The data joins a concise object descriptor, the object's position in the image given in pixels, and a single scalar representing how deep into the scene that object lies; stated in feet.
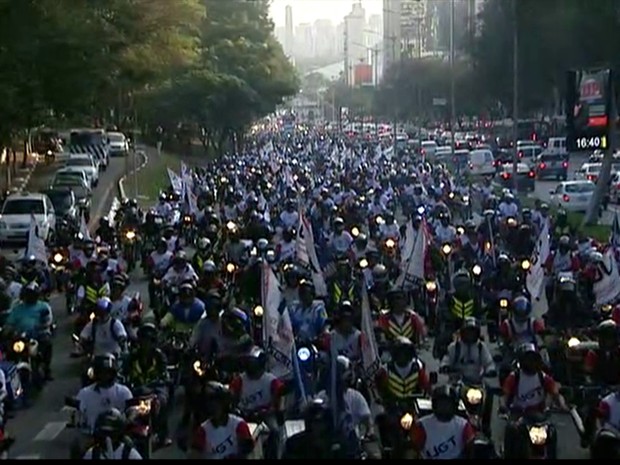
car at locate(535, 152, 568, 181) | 202.90
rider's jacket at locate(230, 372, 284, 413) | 38.47
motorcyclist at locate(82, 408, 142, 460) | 31.53
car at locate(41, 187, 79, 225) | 129.29
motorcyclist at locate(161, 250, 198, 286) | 62.51
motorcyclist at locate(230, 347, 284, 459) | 38.22
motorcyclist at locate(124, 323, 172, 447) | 44.45
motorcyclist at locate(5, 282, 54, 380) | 55.14
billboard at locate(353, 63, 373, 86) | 592.93
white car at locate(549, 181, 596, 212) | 143.03
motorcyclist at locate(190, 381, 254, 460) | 32.42
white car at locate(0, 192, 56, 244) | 118.52
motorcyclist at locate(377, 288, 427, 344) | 49.24
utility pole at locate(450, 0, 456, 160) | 215.72
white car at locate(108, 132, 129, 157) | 240.16
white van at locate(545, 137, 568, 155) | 223.10
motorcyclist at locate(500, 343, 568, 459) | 39.29
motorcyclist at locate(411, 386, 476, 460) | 32.50
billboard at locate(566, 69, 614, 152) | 107.96
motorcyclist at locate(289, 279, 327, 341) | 50.06
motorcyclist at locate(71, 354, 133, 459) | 38.46
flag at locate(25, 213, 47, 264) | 77.46
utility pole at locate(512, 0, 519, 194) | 144.89
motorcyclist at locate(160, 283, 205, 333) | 51.34
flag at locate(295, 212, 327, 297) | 69.15
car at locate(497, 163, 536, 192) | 173.58
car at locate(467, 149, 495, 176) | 192.88
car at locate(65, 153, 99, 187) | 178.29
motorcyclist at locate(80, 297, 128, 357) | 49.90
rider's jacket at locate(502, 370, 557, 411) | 39.46
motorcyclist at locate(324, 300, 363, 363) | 44.78
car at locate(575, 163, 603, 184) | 174.29
